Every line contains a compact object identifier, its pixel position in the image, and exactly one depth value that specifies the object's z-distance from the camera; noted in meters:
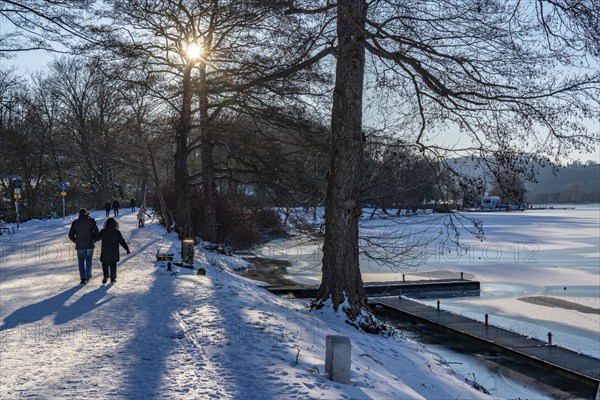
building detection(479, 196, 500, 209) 129.15
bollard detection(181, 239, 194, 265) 17.98
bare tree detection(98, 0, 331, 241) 17.25
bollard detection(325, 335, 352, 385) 6.68
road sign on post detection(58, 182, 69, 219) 38.70
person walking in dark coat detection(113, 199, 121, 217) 44.22
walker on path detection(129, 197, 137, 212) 55.97
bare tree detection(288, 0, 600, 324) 10.87
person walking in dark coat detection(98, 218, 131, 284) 13.71
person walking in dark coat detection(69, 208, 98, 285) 13.65
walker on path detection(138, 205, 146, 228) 33.72
